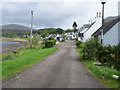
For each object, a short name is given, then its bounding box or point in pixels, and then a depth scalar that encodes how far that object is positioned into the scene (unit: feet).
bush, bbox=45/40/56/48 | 74.31
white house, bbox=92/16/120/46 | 37.65
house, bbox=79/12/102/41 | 82.79
